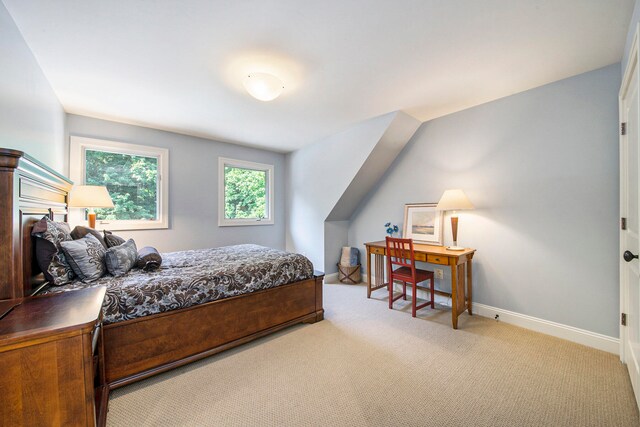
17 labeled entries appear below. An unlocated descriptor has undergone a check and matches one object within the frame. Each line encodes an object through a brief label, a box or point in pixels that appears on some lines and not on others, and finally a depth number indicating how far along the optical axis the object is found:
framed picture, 3.22
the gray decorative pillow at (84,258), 1.69
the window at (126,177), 3.16
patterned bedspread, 1.69
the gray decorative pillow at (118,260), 1.91
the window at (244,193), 4.28
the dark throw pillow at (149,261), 2.10
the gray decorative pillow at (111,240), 2.32
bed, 1.30
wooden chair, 2.81
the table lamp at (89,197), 2.68
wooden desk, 2.56
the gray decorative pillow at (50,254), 1.54
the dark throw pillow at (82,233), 2.03
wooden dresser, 0.88
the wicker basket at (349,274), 4.20
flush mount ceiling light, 2.11
